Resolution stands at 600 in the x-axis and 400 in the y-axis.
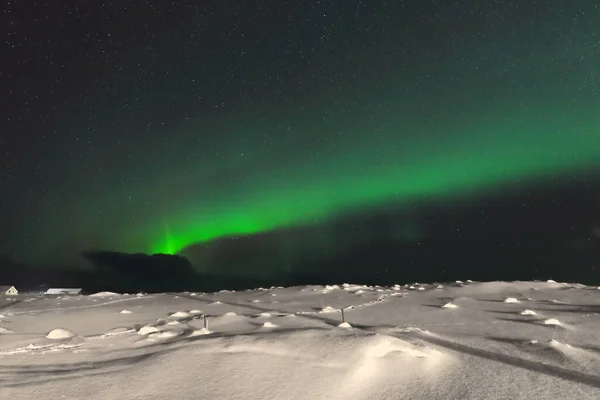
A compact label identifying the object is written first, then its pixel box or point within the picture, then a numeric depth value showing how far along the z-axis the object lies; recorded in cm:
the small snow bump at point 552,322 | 1058
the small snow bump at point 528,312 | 1238
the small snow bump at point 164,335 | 978
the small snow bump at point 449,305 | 1454
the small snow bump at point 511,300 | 1573
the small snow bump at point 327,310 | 1419
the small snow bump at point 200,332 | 977
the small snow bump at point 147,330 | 1059
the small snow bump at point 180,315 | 1391
